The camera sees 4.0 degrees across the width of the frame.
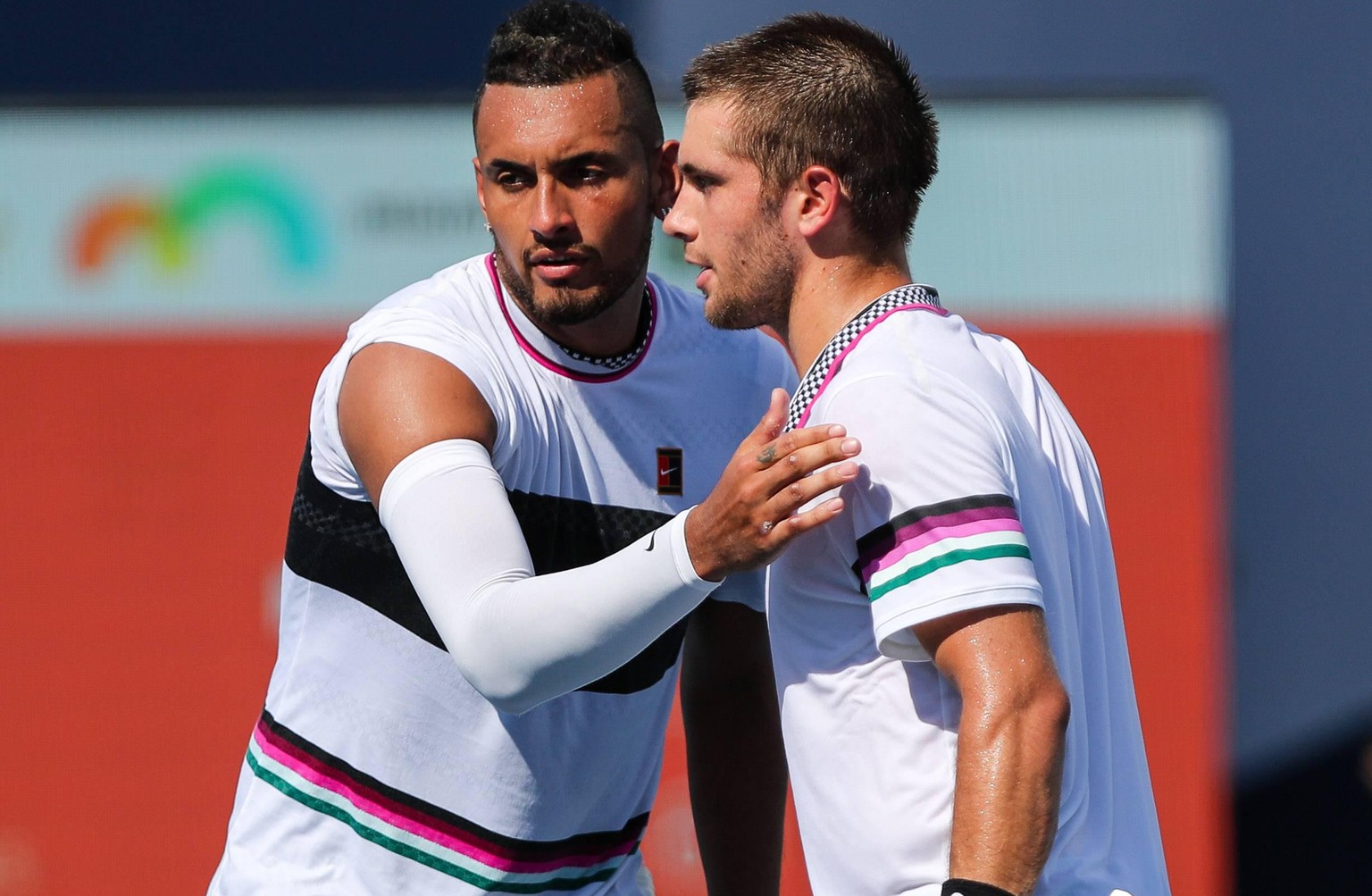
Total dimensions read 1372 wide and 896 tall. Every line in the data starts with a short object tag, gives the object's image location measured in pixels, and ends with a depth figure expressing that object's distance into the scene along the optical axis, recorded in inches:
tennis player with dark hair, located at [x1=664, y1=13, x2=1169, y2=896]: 532.4
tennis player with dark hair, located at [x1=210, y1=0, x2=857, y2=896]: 546.0
